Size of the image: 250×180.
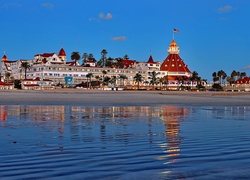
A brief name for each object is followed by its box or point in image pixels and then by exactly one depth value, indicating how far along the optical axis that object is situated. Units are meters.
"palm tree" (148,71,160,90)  142.61
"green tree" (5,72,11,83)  140.76
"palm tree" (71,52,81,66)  160.00
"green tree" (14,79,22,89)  122.41
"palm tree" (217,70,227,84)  167.00
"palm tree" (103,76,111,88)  133.00
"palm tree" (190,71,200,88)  147.88
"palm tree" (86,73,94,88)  131.88
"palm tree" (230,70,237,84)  176.12
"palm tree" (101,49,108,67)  167.51
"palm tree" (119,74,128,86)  138.25
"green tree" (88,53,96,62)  167.60
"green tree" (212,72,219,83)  168.76
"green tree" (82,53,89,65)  169.73
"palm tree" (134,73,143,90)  138.88
